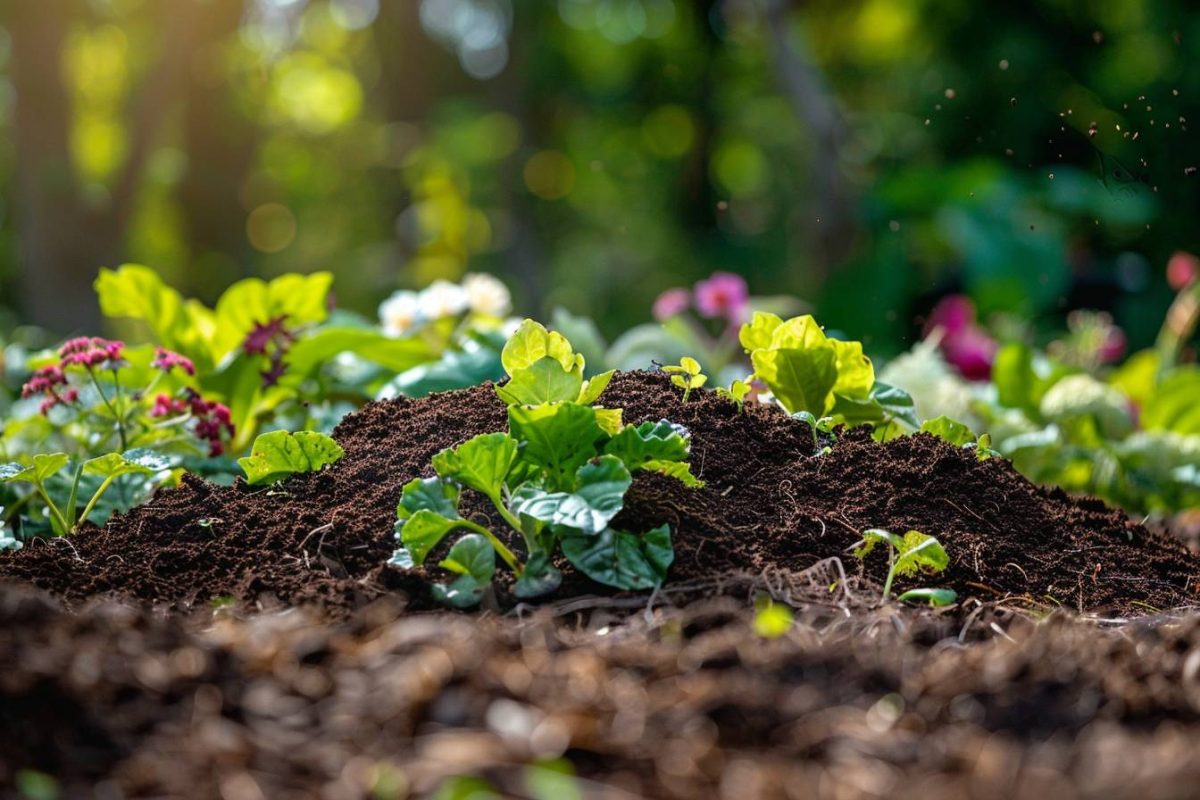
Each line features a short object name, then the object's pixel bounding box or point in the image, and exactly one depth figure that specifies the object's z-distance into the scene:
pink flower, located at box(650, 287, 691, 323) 3.66
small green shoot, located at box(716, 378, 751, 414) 1.78
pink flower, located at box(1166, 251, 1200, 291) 4.55
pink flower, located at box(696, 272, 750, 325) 3.64
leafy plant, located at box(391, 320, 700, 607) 1.33
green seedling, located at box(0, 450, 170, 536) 1.63
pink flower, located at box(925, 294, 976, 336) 4.48
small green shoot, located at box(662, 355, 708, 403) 1.73
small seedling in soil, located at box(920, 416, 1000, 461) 1.91
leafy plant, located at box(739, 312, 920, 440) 1.87
